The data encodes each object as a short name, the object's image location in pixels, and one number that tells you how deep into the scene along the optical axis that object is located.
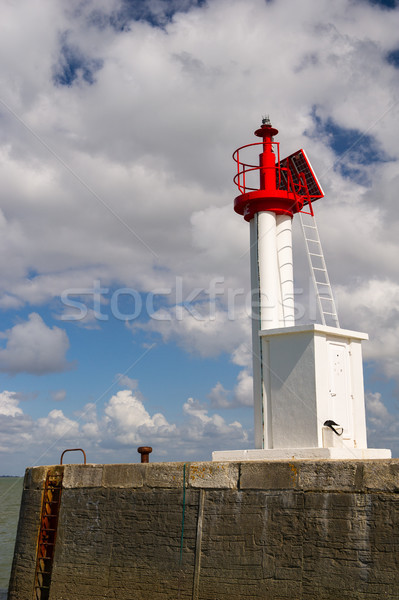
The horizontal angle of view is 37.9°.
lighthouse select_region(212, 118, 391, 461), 9.65
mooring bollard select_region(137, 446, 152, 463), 8.63
